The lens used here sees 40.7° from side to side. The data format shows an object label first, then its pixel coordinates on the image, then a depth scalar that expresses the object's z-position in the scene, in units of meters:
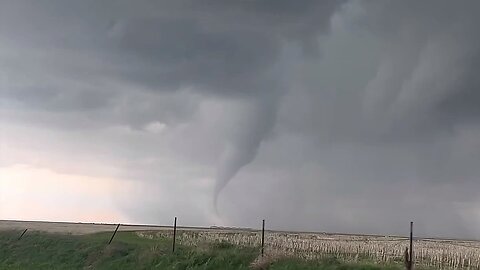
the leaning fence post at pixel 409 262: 23.52
